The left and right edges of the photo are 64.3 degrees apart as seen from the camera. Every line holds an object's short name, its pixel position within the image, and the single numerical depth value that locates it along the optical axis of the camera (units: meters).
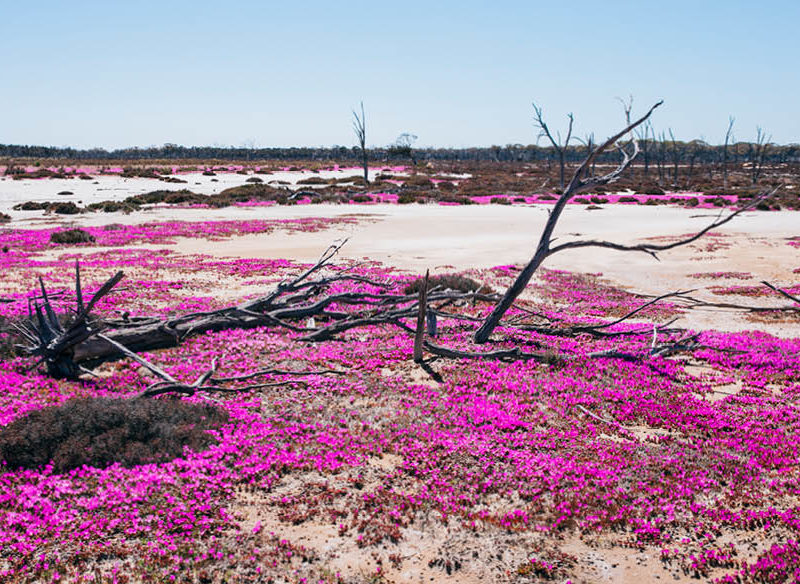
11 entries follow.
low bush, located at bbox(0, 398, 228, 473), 6.71
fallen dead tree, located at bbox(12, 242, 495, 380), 9.50
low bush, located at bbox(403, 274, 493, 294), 17.14
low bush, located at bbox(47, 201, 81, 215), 40.03
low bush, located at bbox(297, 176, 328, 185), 68.95
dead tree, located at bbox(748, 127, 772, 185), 77.25
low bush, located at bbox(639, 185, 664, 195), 62.72
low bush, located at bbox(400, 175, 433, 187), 66.12
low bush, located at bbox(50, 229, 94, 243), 27.88
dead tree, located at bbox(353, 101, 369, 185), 79.06
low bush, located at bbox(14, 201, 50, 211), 42.06
